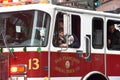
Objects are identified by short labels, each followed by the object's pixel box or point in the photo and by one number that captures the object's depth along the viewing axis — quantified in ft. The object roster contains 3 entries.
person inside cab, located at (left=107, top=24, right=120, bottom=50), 37.96
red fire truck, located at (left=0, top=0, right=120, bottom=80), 32.65
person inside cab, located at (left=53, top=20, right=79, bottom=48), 33.60
